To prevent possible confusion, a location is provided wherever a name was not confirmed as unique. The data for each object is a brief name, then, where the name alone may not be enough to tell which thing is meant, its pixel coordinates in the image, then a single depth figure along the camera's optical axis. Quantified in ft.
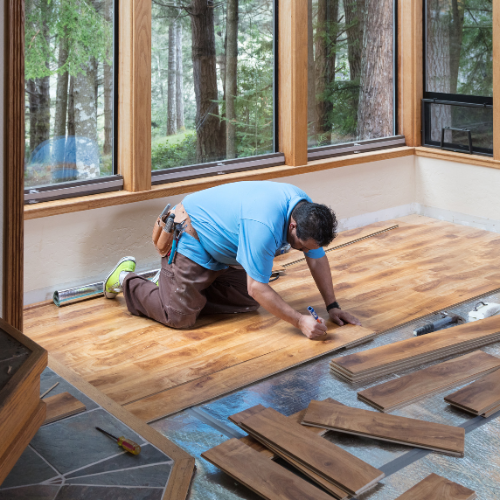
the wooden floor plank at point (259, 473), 7.80
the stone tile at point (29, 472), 7.98
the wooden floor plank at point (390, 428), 8.80
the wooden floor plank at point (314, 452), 7.98
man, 11.24
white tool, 12.97
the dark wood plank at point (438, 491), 7.71
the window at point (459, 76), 18.71
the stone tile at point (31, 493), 7.70
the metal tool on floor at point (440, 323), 12.36
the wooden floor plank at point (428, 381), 9.94
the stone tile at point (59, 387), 9.81
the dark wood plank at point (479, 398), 9.59
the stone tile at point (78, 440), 8.43
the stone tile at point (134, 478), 7.99
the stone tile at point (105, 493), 7.72
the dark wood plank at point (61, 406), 9.28
